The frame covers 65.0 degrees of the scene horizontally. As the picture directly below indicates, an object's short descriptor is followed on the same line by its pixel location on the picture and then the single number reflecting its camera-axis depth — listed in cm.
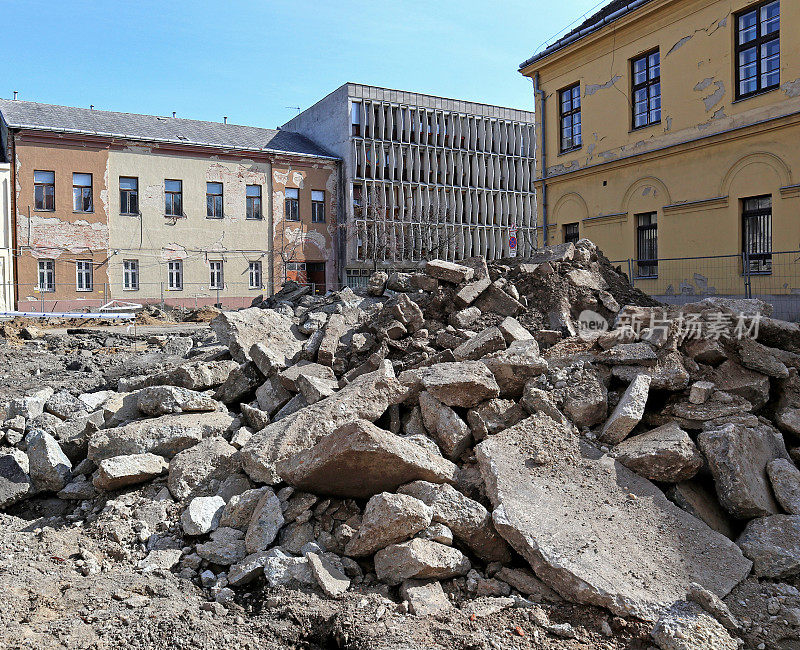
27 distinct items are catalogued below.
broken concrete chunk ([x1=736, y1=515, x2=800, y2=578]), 419
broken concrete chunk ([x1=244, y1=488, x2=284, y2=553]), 448
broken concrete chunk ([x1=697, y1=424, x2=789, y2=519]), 461
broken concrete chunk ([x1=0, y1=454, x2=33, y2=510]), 568
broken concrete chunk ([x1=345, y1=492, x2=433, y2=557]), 420
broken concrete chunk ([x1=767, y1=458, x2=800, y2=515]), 462
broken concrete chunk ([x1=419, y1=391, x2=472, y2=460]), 521
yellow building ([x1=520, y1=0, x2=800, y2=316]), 1500
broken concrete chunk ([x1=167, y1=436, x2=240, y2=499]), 534
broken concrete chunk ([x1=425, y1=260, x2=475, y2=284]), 827
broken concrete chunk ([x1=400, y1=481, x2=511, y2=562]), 432
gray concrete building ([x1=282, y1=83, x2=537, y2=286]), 3756
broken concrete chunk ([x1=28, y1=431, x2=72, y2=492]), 584
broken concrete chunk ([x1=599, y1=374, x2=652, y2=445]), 519
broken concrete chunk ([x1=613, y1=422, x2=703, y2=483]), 475
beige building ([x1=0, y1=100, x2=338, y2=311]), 2816
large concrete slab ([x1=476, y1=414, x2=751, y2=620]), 391
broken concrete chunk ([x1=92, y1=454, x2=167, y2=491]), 535
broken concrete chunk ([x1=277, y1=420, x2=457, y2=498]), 452
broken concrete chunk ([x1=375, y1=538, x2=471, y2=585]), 406
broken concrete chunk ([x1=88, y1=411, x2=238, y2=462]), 583
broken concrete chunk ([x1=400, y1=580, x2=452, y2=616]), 390
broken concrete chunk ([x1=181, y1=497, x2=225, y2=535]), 479
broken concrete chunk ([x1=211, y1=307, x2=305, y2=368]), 778
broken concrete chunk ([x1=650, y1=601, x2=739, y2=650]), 355
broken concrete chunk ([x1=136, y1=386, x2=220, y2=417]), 642
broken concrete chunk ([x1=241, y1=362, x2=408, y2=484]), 511
